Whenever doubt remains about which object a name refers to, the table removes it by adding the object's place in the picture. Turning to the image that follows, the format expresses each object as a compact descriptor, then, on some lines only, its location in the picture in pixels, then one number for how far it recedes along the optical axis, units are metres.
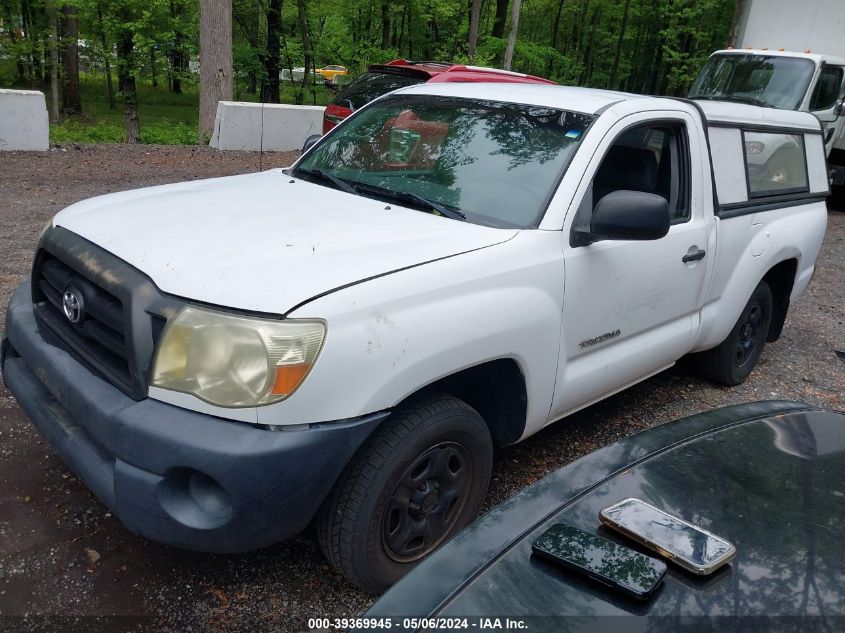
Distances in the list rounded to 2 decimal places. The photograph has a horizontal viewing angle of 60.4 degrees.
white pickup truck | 2.27
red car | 9.04
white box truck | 11.56
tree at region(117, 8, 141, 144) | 19.83
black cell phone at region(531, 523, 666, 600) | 1.40
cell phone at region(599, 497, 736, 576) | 1.47
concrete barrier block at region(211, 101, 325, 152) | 12.03
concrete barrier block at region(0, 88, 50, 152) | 10.15
